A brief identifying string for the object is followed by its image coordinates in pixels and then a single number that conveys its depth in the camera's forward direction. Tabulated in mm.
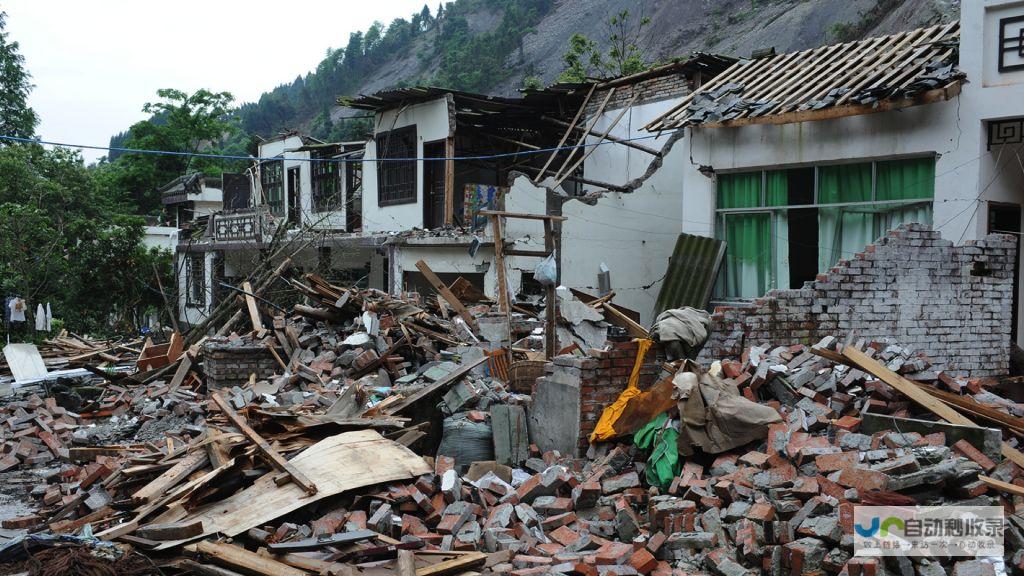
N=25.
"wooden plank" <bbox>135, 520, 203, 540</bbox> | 5414
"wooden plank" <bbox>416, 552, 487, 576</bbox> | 5143
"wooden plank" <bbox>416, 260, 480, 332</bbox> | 11828
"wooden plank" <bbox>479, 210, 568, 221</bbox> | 10180
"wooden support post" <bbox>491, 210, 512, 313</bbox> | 10578
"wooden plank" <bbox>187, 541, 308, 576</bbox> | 5051
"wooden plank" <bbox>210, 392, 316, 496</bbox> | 5906
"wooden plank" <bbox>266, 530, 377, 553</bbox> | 5340
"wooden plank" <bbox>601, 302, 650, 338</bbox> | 10037
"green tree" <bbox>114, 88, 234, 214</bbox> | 38844
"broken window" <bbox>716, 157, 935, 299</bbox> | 10266
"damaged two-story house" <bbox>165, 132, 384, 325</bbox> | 20312
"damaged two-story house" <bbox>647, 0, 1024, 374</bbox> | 8398
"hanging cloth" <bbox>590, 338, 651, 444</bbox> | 6906
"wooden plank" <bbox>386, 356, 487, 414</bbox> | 7617
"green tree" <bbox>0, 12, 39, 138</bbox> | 33500
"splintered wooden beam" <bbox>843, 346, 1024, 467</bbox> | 5788
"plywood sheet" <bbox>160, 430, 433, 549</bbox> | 5730
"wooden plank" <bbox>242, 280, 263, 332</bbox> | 11866
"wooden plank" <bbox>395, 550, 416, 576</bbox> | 5031
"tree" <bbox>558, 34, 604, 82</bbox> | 26564
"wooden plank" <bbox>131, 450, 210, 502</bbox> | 6180
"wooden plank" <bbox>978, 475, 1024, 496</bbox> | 5062
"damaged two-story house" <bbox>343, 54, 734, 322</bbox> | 15125
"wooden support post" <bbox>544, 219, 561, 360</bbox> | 8617
